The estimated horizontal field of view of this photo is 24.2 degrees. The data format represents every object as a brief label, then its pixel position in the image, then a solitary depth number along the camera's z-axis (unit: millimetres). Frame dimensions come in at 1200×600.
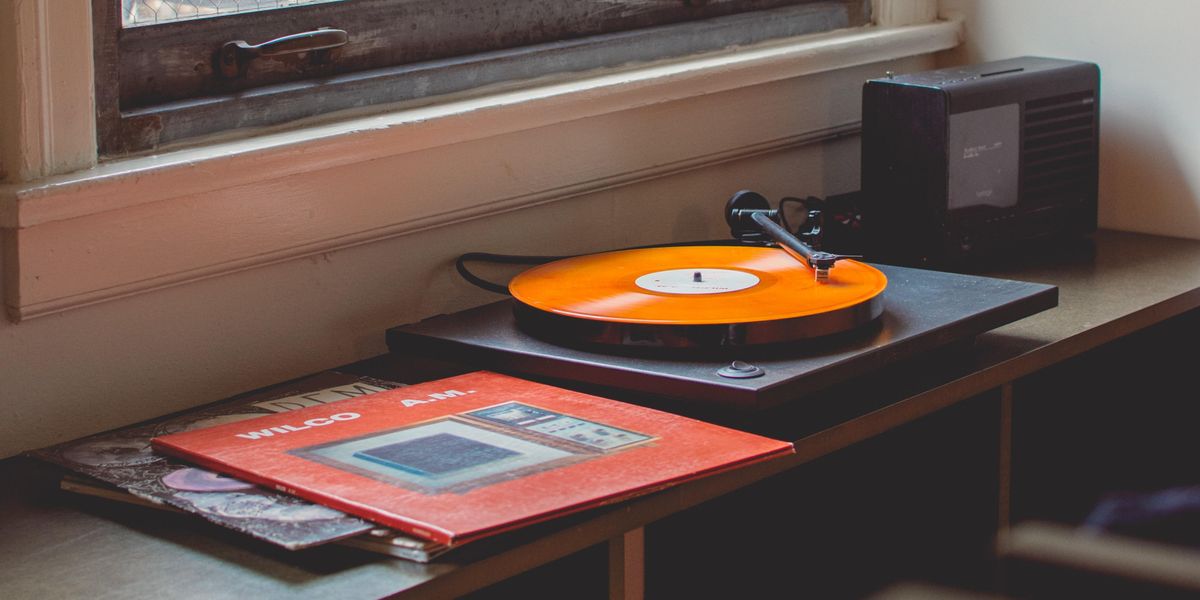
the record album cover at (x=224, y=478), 1850
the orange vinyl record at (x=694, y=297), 2072
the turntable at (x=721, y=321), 2047
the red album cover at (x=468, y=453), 1850
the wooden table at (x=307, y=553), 1814
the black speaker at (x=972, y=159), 2454
